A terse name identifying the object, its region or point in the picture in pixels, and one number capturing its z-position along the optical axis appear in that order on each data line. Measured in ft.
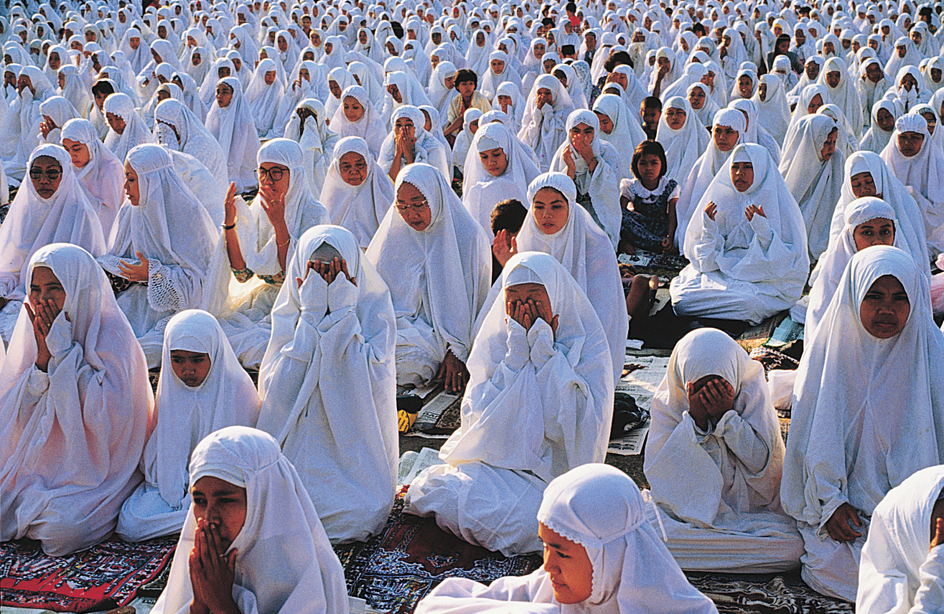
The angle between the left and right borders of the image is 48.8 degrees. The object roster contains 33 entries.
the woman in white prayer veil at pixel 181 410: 12.02
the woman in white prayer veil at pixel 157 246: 18.45
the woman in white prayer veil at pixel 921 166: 23.36
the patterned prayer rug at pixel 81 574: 10.91
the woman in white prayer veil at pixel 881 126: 27.89
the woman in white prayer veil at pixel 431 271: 17.10
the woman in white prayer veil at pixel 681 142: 28.91
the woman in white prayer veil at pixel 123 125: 27.04
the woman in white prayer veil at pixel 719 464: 11.17
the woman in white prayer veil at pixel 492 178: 22.48
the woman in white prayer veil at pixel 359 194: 21.04
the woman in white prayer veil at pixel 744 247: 20.03
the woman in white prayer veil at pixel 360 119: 30.32
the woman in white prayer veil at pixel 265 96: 38.58
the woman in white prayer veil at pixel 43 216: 19.19
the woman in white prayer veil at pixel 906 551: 7.26
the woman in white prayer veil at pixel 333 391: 12.55
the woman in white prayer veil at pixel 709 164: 24.08
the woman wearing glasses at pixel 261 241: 17.90
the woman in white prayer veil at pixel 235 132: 32.07
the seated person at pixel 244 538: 8.23
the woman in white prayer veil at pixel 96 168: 22.06
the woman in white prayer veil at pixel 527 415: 12.11
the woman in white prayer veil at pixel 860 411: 10.67
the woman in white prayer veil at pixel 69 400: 12.21
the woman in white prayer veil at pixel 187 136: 26.07
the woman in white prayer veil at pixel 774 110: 34.96
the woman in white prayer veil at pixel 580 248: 16.29
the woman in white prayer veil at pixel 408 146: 24.57
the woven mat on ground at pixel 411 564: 11.09
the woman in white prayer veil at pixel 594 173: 23.32
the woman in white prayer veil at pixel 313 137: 27.68
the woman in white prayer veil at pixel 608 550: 7.47
